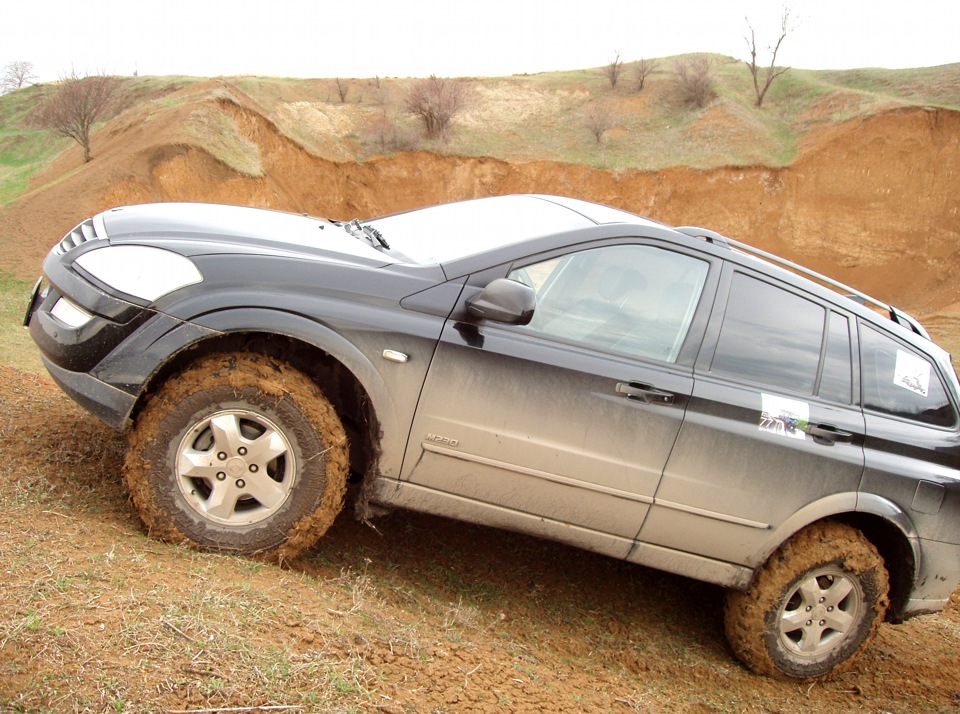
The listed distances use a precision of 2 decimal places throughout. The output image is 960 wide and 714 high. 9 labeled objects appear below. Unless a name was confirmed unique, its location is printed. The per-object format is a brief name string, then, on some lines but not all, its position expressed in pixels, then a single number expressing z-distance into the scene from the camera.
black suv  3.57
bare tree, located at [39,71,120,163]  19.41
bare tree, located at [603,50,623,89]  32.22
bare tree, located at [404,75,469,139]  26.17
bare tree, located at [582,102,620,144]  28.22
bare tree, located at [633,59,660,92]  31.64
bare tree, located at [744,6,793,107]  31.58
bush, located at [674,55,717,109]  30.16
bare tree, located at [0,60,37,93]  48.97
